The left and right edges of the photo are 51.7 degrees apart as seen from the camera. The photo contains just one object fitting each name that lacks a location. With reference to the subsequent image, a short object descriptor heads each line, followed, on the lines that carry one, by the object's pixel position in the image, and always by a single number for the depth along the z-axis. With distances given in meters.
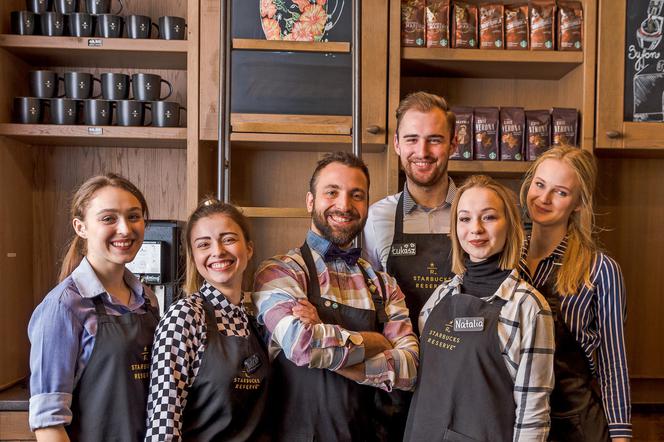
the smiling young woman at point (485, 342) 1.38
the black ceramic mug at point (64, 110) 2.45
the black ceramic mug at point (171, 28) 2.48
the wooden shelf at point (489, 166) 2.49
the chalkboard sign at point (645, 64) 2.49
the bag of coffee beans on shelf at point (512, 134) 2.52
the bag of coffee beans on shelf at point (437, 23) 2.48
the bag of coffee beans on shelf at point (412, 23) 2.48
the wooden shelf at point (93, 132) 2.45
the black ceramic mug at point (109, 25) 2.44
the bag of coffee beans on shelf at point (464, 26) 2.49
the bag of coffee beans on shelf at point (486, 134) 2.51
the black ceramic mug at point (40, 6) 2.47
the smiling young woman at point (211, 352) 1.34
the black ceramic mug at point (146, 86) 2.46
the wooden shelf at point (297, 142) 2.45
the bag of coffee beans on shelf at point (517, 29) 2.51
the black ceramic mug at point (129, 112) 2.45
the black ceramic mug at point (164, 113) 2.48
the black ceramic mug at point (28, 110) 2.46
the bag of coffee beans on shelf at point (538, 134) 2.51
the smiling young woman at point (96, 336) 1.32
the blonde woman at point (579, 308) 1.55
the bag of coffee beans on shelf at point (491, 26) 2.50
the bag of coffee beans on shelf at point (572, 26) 2.49
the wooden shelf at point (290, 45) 2.42
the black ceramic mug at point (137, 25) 2.46
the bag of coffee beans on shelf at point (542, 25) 2.50
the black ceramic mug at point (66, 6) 2.46
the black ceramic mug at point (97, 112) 2.45
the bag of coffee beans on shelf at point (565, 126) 2.50
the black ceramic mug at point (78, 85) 2.46
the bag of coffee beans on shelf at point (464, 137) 2.51
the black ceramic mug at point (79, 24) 2.44
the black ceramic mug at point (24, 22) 2.44
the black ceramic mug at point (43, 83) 2.48
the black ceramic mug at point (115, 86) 2.45
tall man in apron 1.81
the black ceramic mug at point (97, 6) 2.46
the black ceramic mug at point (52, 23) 2.44
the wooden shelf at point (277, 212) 2.40
